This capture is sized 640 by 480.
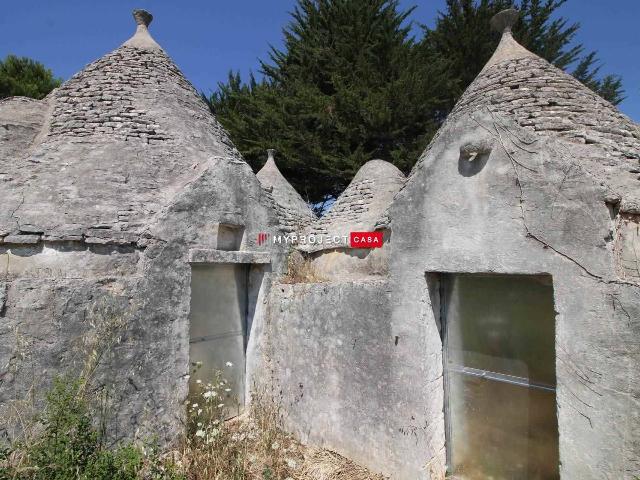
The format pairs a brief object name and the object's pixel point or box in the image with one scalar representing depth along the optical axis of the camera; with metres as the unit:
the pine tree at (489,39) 13.91
